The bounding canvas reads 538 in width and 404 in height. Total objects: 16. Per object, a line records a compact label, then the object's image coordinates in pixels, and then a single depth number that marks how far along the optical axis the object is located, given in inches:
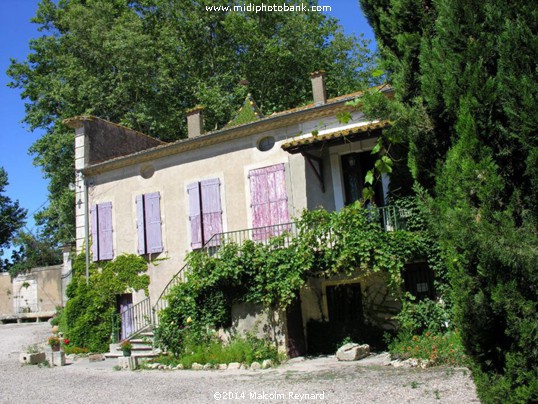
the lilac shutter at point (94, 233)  618.8
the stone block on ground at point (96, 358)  536.7
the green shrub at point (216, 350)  426.6
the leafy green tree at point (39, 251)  1119.6
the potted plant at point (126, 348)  476.1
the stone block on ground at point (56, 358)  516.1
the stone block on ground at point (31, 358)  530.9
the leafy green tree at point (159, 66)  839.7
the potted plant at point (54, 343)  523.2
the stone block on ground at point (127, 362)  456.8
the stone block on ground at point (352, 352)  406.6
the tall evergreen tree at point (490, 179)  141.3
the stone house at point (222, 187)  484.4
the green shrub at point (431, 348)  346.7
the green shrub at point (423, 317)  405.7
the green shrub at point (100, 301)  585.0
